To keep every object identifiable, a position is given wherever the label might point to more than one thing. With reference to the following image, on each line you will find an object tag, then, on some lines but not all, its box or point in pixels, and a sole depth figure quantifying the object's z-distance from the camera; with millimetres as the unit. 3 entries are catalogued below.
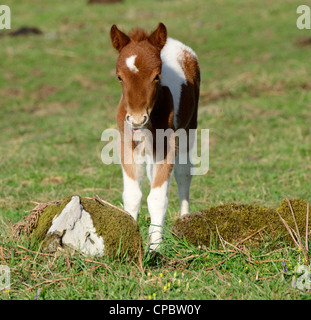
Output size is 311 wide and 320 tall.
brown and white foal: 9109
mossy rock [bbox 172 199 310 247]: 8937
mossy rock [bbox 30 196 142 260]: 8430
